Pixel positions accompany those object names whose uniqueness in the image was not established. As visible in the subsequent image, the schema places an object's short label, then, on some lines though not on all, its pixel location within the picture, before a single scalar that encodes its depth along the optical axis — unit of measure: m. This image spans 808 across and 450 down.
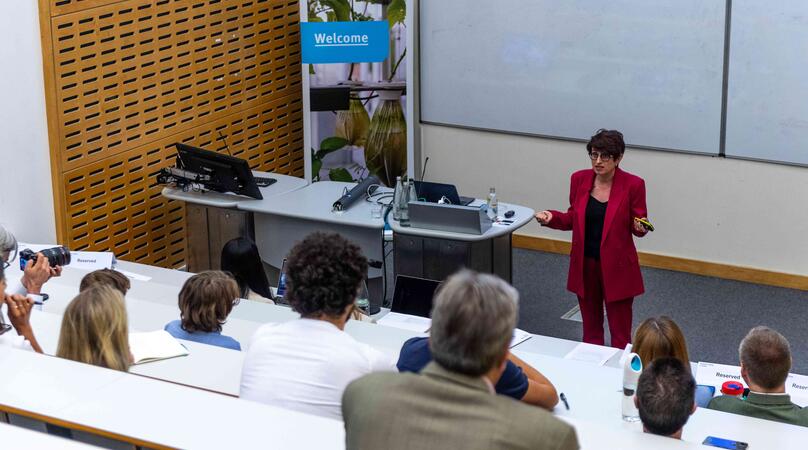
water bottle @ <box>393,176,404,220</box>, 6.20
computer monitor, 6.67
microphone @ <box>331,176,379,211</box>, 6.58
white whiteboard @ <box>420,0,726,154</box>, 7.14
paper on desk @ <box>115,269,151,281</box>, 5.81
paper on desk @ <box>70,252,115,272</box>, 5.82
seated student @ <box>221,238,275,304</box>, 5.21
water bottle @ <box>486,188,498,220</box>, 6.29
